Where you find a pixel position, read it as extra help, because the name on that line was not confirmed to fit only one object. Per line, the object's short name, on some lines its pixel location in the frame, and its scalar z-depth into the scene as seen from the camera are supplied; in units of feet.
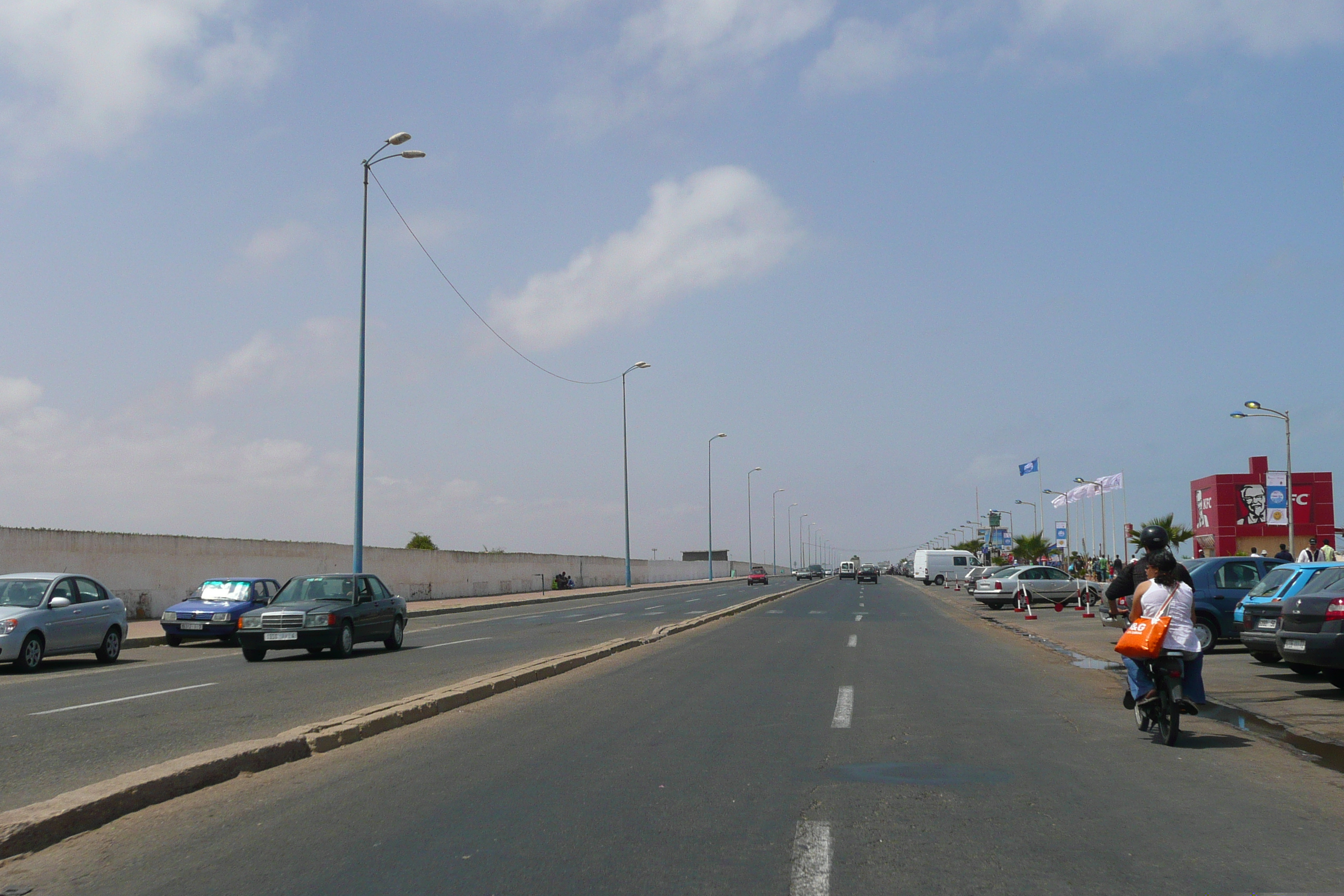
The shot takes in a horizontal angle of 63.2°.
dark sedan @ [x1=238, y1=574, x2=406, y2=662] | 59.67
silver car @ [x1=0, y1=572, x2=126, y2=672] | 53.98
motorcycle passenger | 29.63
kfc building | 254.68
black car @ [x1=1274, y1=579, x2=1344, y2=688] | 40.52
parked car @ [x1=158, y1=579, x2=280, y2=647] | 75.31
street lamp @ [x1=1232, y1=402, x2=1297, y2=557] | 132.98
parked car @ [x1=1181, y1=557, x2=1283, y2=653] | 61.98
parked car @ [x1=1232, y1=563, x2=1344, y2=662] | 48.65
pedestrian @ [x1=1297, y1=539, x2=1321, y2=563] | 93.86
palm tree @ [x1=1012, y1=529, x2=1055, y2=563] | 285.84
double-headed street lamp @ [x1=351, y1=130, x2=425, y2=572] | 102.89
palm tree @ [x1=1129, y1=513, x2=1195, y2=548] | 200.44
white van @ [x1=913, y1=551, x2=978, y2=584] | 265.54
